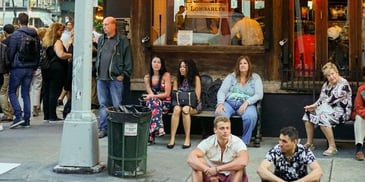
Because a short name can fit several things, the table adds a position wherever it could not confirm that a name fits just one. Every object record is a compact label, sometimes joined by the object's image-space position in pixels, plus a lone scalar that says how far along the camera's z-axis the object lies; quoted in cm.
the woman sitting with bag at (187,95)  925
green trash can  722
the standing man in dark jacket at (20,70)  1082
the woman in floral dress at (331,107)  867
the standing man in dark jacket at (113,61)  956
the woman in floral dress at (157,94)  934
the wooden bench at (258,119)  933
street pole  748
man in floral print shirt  563
